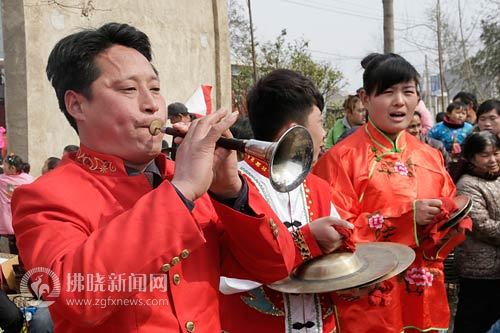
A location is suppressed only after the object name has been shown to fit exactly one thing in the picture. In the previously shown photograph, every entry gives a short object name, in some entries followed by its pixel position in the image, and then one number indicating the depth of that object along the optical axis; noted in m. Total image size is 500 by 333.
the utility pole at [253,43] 20.59
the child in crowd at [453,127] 7.94
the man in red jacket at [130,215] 1.44
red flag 3.75
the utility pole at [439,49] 24.07
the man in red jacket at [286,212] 2.46
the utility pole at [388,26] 9.64
